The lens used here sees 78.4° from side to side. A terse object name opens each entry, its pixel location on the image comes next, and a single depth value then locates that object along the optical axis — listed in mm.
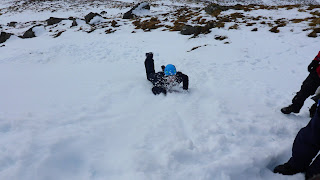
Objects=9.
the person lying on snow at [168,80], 4688
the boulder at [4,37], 13452
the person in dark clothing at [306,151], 2045
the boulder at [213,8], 17188
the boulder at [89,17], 18312
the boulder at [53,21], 19323
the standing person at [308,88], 3135
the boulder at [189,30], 11180
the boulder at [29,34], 14625
